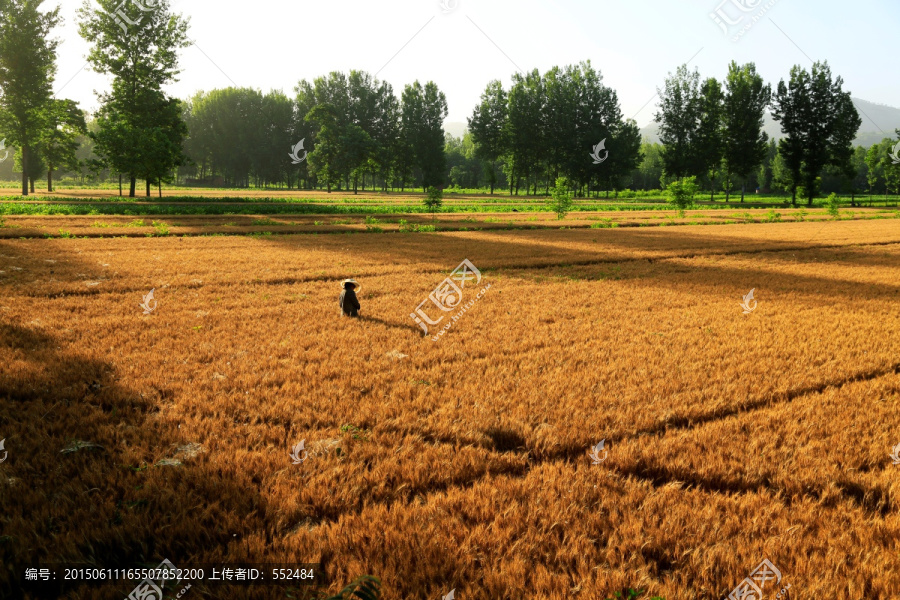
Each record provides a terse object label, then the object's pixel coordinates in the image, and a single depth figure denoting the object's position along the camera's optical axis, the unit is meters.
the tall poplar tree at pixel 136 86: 46.88
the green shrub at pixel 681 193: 48.12
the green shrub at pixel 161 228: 25.64
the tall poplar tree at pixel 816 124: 78.06
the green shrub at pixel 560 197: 42.45
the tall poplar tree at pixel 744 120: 81.56
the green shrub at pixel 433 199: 39.06
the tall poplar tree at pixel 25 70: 50.09
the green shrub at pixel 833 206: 51.16
